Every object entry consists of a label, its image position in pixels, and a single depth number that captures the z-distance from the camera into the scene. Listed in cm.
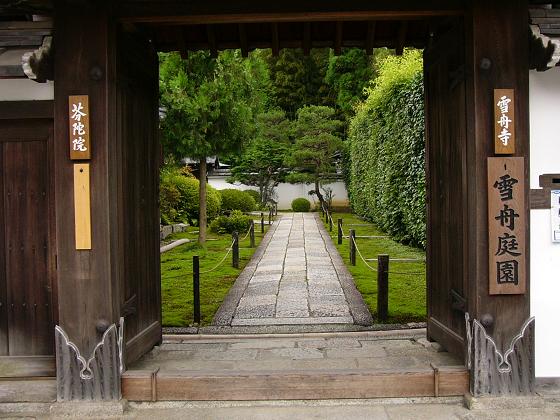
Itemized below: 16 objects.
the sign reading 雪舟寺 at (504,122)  467
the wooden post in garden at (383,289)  789
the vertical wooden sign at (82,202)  475
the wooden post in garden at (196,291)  809
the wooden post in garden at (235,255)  1286
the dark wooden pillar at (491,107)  471
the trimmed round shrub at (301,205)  3909
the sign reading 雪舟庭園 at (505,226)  470
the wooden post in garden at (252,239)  1741
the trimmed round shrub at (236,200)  2742
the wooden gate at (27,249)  520
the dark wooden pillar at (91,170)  477
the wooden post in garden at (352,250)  1316
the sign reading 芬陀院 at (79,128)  472
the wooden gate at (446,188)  528
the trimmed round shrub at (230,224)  2102
